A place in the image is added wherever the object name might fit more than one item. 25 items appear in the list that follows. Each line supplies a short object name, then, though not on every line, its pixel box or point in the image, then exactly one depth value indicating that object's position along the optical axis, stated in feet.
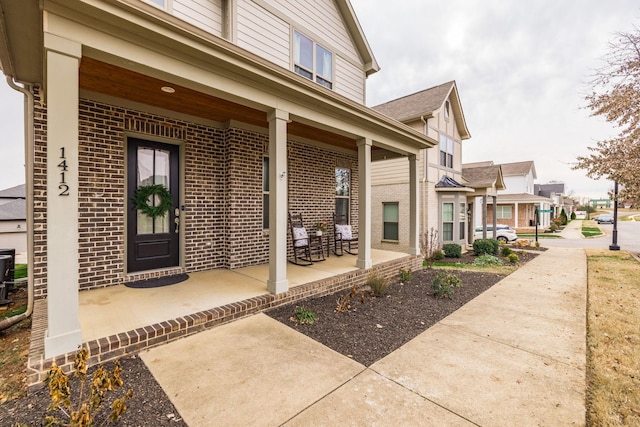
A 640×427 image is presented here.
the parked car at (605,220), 125.10
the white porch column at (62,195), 7.78
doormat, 14.55
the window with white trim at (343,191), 26.94
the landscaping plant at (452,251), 33.30
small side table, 24.37
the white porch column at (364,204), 18.58
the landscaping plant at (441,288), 16.60
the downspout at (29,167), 12.07
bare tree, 25.54
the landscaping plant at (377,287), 16.24
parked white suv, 49.73
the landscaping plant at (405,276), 20.17
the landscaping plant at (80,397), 5.39
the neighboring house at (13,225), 32.27
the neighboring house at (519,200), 79.57
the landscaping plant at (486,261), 28.88
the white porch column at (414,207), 23.97
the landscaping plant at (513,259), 30.04
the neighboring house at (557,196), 113.83
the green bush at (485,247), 34.40
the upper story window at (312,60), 21.77
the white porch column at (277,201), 13.43
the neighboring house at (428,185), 33.78
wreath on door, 15.46
